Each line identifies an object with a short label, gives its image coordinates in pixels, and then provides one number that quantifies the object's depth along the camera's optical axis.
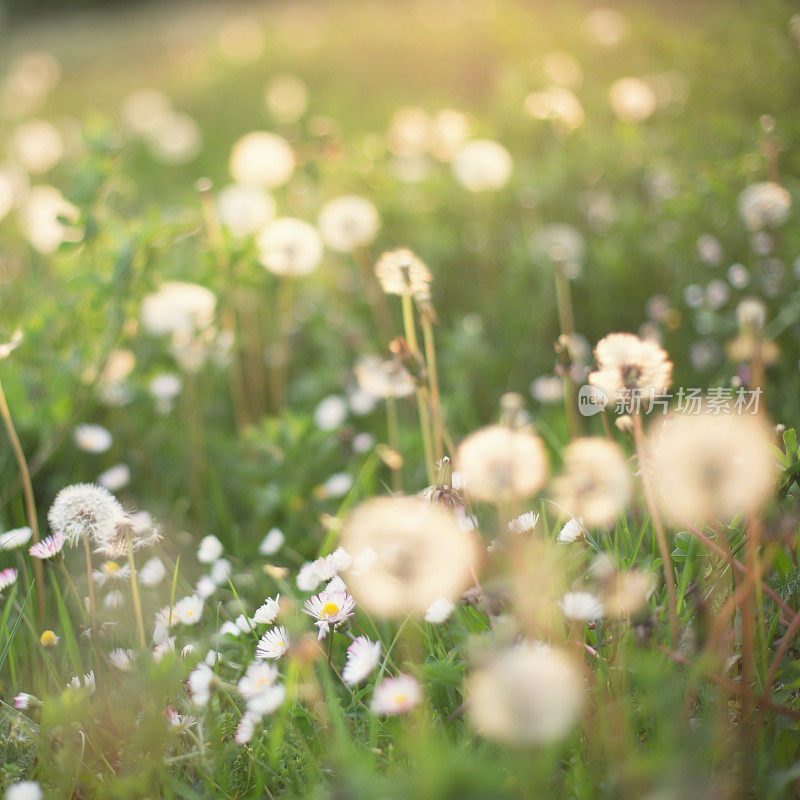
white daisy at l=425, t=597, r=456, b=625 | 1.19
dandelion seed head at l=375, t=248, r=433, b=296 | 1.22
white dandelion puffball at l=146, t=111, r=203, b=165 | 2.05
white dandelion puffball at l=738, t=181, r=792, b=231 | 1.33
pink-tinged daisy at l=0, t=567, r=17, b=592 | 1.25
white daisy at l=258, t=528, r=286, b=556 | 1.31
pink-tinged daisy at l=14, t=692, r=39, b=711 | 1.21
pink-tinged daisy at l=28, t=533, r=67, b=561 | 1.23
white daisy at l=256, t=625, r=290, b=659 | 1.21
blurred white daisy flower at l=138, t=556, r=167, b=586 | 1.28
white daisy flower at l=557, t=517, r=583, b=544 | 1.21
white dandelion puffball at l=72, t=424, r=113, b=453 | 1.38
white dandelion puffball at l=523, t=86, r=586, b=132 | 1.54
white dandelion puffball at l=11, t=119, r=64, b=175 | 1.91
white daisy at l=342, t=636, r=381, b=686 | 1.17
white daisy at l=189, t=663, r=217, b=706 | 1.17
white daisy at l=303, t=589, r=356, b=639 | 1.21
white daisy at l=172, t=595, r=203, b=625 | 1.25
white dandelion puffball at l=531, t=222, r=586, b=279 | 1.48
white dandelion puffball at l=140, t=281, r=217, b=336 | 1.37
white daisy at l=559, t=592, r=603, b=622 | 1.11
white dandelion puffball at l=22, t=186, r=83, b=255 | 1.56
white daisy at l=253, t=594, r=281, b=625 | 1.22
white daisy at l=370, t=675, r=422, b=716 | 1.07
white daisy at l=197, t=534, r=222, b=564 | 1.28
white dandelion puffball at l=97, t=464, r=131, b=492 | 1.35
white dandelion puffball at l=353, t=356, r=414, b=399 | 1.30
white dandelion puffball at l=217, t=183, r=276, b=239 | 1.51
